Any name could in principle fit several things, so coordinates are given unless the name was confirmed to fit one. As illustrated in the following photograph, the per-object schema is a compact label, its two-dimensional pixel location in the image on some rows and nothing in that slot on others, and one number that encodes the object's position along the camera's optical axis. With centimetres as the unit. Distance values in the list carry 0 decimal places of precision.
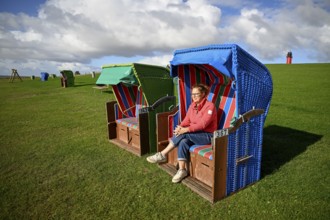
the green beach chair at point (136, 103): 548
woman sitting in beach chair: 425
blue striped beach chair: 341
